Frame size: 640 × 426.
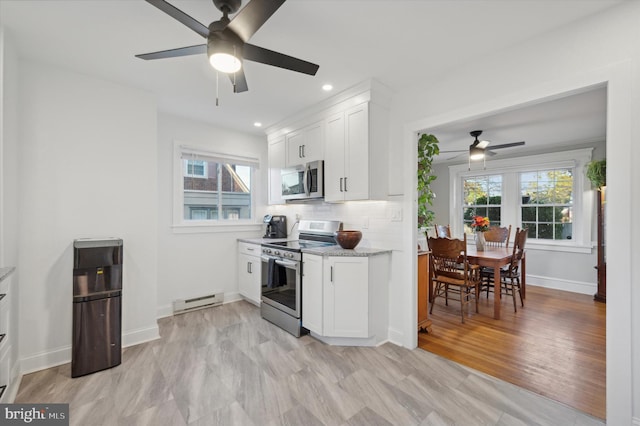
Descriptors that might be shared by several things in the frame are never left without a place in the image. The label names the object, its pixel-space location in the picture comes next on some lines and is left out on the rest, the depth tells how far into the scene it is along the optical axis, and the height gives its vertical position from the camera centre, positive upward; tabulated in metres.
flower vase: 4.37 -0.42
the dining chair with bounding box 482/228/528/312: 3.87 -0.69
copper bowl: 3.02 -0.27
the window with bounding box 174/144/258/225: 3.89 +0.36
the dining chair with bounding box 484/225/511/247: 4.93 -0.40
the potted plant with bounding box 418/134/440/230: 3.11 +0.50
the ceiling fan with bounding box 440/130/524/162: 4.15 +0.92
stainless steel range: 3.09 -0.73
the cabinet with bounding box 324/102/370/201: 2.89 +0.60
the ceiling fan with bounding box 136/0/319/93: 1.43 +0.97
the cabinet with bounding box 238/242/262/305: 3.82 -0.81
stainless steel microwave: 3.40 +0.39
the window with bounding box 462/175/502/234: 5.80 +0.29
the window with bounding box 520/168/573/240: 5.07 +0.18
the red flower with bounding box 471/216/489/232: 4.38 -0.17
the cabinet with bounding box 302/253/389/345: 2.79 -0.83
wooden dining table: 3.59 -0.60
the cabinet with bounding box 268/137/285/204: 4.05 +0.64
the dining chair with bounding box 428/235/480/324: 3.57 -0.70
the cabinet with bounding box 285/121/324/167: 3.42 +0.84
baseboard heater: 3.73 -1.20
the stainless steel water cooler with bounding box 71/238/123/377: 2.32 -0.77
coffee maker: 4.39 -0.20
